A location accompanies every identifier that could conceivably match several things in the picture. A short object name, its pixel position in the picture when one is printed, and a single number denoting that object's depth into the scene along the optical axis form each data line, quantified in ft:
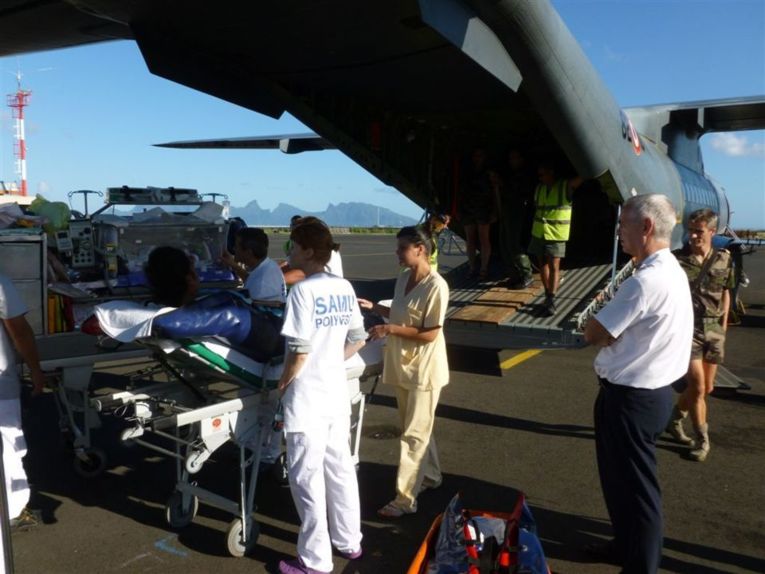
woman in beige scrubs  12.64
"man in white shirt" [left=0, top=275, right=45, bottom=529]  11.62
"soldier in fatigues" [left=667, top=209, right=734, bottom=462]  15.97
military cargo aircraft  15.96
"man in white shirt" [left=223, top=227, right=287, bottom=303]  14.57
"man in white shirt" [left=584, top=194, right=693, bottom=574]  9.61
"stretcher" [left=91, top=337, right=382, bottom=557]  10.98
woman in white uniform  10.18
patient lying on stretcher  10.48
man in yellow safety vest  23.16
